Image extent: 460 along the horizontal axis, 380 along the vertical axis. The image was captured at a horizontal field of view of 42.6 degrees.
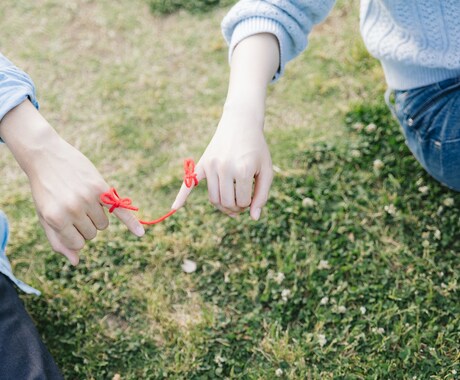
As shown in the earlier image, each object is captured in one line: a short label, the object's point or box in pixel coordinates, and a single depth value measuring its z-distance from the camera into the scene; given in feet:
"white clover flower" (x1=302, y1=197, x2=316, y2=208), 7.97
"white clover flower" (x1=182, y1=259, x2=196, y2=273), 7.58
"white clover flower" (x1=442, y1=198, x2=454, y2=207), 7.64
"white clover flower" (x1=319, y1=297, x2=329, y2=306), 7.02
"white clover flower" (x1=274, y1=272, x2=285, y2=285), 7.27
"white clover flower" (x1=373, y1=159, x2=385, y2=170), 8.23
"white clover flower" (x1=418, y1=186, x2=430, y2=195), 7.81
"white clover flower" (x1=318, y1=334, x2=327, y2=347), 6.70
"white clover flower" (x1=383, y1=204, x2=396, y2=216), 7.75
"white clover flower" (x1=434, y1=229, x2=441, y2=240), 7.40
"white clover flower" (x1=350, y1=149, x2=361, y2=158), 8.45
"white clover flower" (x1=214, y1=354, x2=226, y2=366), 6.69
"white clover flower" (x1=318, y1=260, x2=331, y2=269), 7.35
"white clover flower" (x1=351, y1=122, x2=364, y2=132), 8.80
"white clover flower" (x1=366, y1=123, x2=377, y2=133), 8.68
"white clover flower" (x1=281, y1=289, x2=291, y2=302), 7.09
